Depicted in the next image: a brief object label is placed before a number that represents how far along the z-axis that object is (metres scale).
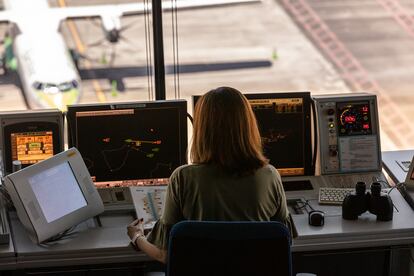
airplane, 12.33
